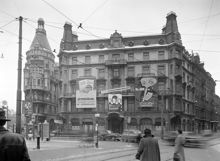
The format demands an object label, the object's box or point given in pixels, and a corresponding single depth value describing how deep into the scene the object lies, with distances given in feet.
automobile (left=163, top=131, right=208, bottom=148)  85.44
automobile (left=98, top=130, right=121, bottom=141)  135.03
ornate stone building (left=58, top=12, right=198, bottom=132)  174.81
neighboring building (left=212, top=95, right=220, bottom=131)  304.95
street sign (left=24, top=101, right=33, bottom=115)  84.12
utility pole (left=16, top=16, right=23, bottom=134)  44.58
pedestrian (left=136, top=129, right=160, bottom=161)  23.27
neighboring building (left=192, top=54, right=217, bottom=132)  229.04
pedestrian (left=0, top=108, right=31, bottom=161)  13.69
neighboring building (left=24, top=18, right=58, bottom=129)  242.78
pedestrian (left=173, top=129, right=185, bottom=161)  32.60
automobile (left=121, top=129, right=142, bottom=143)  120.16
